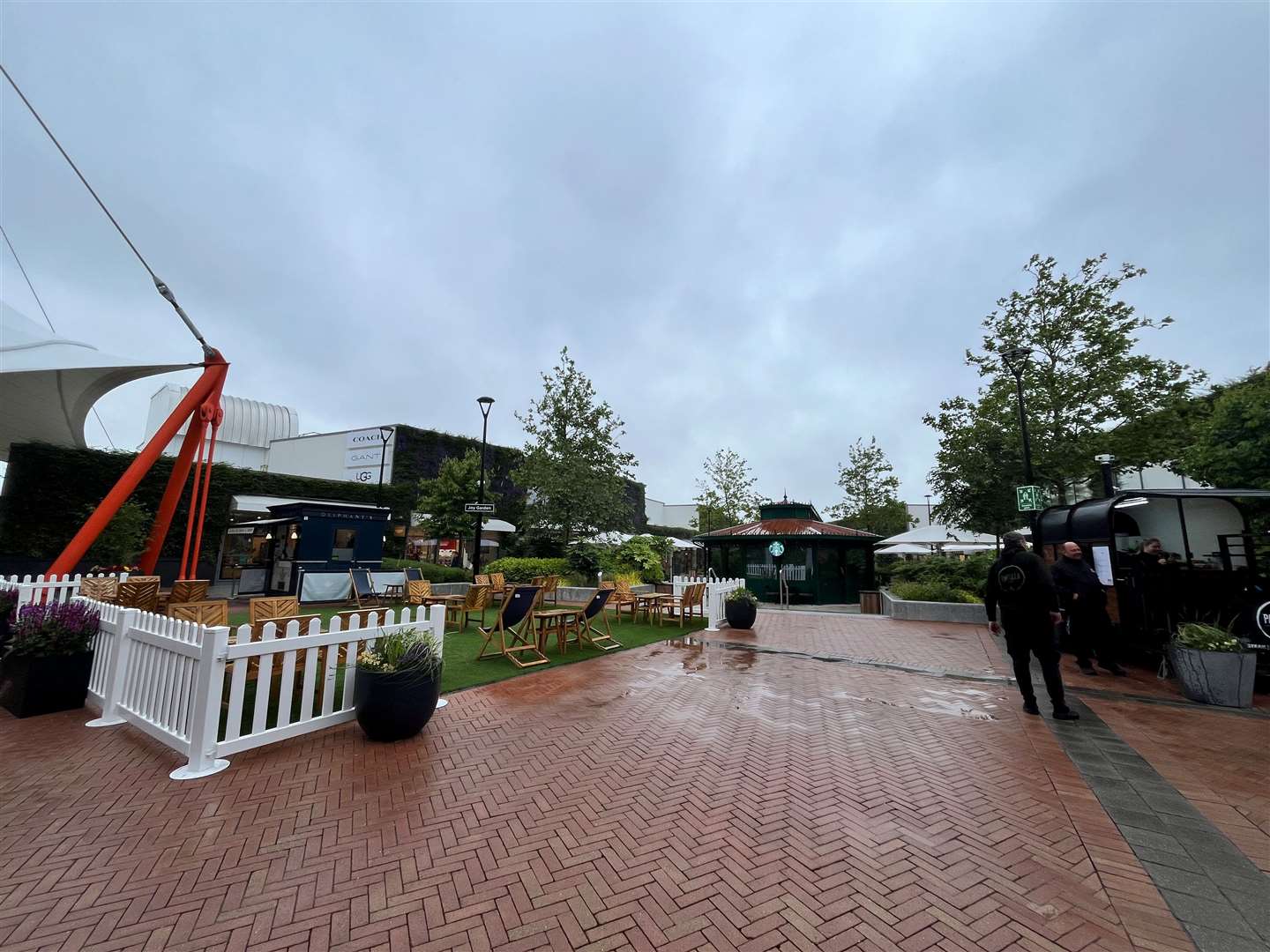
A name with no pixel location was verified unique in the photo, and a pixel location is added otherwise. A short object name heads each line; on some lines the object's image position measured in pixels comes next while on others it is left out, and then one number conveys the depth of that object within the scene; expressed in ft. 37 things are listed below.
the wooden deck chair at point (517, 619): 22.52
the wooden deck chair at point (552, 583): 38.41
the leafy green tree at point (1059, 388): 45.83
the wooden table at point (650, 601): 37.17
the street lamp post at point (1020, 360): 33.86
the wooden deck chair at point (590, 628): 28.04
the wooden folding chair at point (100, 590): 22.65
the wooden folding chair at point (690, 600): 36.01
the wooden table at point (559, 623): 24.39
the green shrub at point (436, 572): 60.64
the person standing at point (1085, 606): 21.44
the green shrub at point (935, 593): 41.09
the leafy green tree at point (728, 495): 114.73
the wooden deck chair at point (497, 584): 42.01
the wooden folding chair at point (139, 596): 19.95
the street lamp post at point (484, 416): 47.98
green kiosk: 54.85
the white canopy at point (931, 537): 62.44
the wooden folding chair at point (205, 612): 16.22
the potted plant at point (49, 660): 14.60
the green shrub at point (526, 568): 55.62
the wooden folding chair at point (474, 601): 30.09
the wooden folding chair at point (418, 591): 32.71
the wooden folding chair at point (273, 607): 17.80
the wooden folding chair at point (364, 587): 45.44
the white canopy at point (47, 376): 27.14
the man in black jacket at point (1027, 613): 15.57
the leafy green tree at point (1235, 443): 35.22
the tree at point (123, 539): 39.58
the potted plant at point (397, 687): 12.91
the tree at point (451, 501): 76.69
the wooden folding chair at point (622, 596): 38.73
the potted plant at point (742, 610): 34.73
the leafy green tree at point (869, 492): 110.93
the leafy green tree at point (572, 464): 62.23
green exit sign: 30.45
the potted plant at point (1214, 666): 16.80
